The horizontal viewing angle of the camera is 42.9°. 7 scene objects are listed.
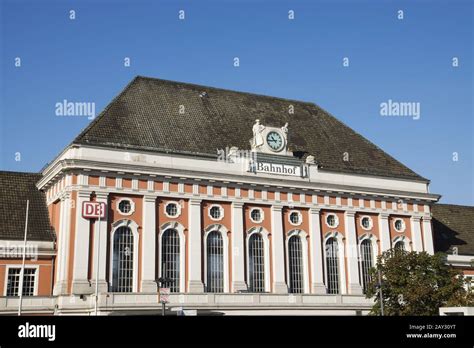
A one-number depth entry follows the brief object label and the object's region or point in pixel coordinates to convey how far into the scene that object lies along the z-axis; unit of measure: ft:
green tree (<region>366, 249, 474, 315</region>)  144.77
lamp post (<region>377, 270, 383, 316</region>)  145.38
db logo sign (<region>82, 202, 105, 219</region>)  146.72
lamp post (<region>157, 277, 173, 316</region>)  134.20
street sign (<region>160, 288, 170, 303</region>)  119.99
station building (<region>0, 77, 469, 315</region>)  148.36
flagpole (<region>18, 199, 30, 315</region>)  138.88
